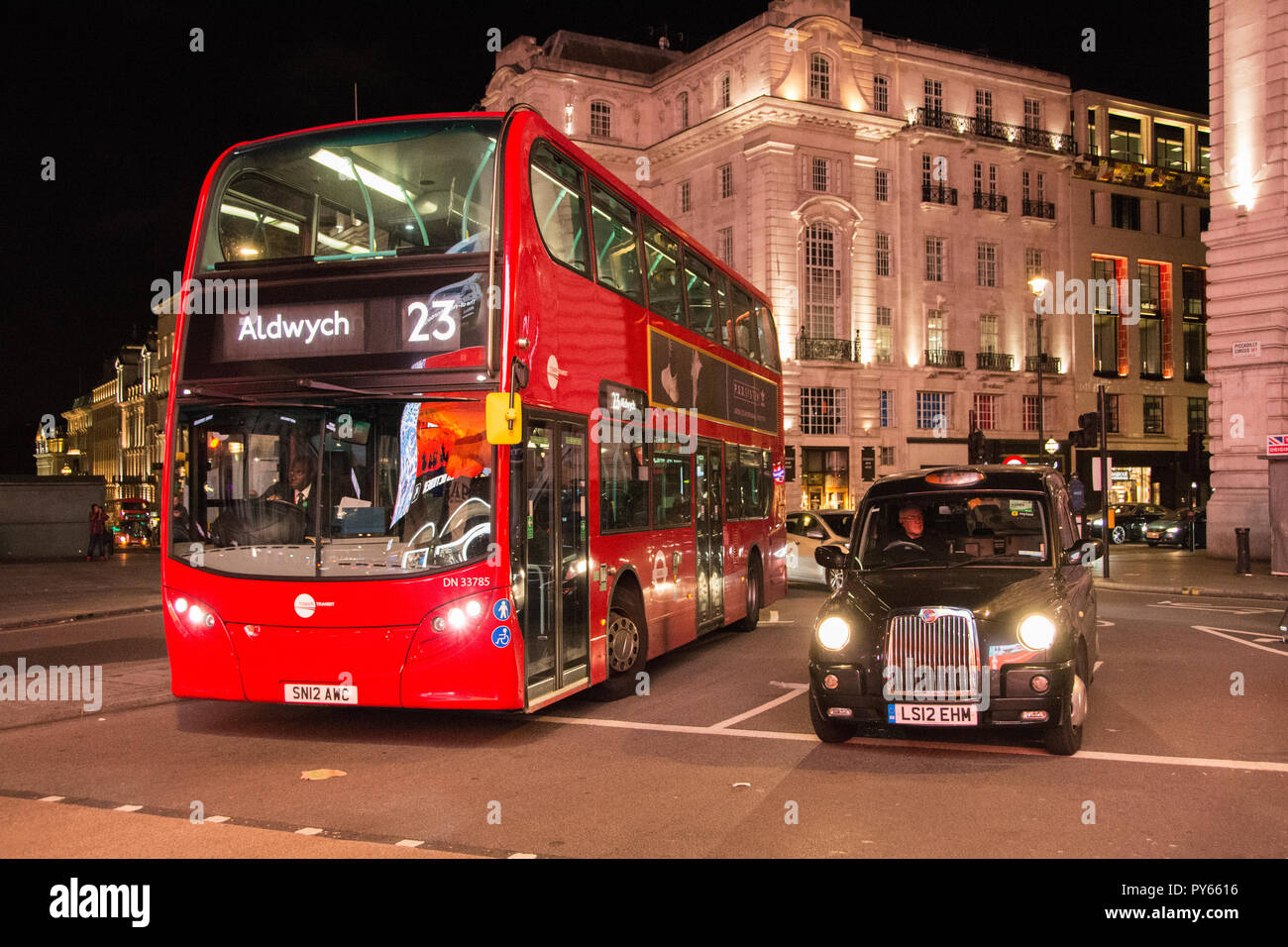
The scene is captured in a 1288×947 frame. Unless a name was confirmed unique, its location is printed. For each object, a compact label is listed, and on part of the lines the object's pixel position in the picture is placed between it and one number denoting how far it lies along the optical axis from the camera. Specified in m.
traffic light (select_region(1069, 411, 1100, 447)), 25.23
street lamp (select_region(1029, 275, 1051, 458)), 32.28
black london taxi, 7.43
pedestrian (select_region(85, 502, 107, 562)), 32.38
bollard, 24.92
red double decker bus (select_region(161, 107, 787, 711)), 8.05
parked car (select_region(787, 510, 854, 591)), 20.67
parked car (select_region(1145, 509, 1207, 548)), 35.91
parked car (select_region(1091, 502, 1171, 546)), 41.53
